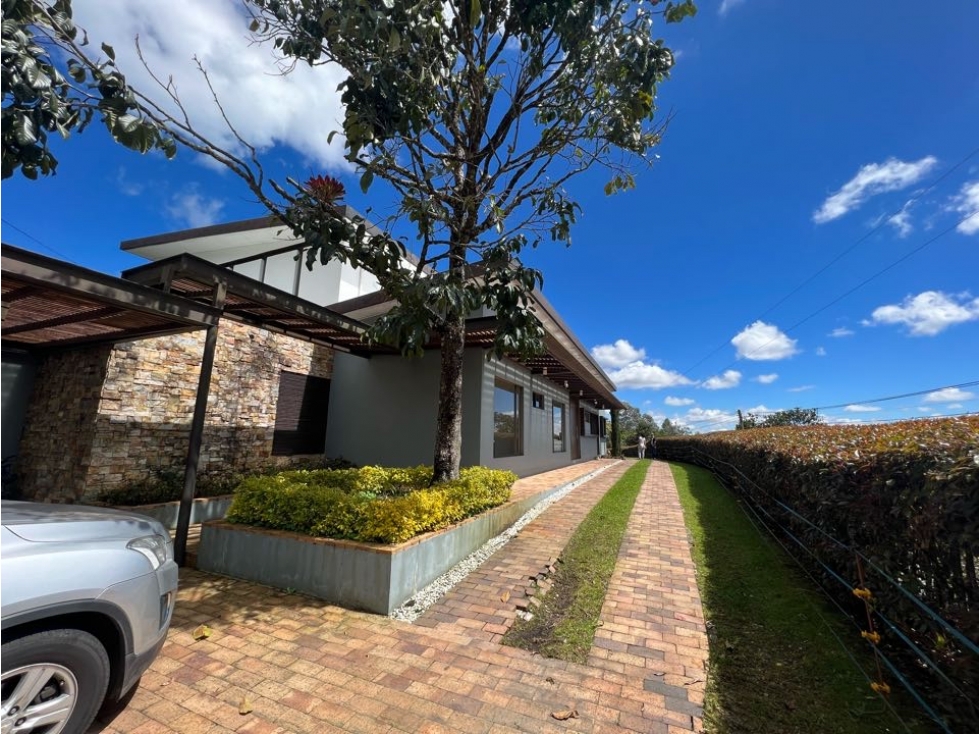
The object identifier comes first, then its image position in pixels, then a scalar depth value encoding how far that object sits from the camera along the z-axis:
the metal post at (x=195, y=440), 4.43
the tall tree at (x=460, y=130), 4.22
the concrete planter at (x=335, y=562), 3.68
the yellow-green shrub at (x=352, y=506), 3.99
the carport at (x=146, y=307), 3.49
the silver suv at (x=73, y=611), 1.68
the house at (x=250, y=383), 5.85
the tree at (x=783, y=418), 32.14
